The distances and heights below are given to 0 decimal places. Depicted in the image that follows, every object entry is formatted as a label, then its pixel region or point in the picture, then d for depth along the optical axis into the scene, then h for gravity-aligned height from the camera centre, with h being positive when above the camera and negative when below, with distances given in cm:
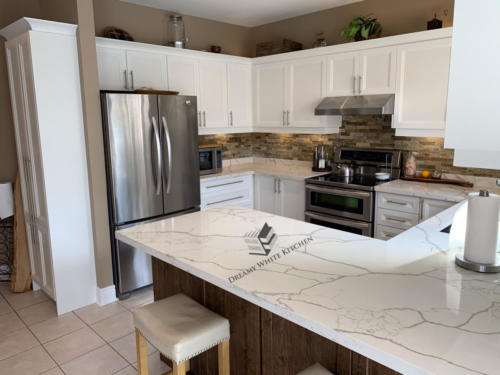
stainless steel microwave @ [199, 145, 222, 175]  420 -37
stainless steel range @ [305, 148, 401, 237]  356 -61
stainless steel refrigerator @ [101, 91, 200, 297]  310 -31
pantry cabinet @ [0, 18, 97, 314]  279 -19
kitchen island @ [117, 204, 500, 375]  106 -58
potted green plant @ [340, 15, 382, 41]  364 +89
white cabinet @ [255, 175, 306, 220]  409 -78
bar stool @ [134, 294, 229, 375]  158 -86
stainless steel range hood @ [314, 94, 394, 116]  345 +17
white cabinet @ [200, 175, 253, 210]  407 -72
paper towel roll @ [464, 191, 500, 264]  141 -39
